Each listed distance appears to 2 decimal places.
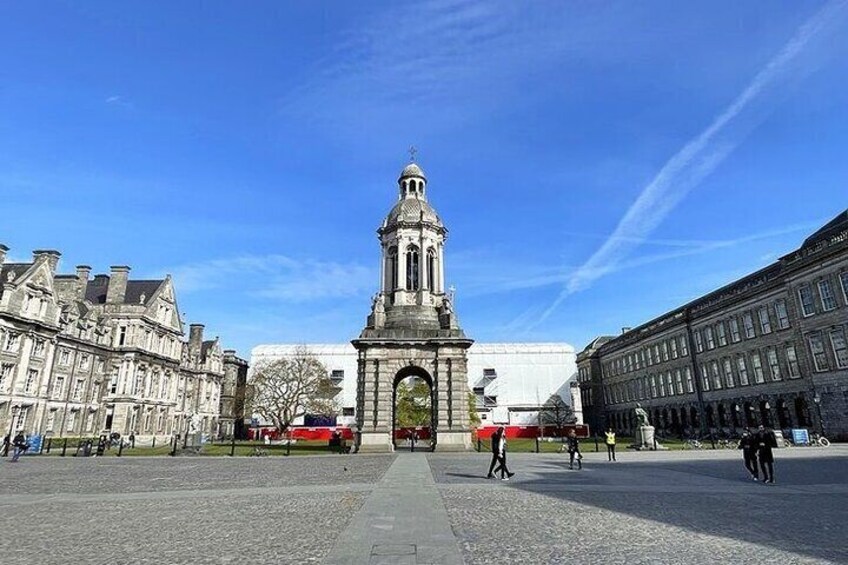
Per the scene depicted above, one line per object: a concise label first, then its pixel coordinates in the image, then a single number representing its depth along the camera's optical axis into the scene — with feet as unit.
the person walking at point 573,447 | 71.87
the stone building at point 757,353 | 135.64
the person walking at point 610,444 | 89.57
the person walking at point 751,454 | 55.62
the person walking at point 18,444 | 95.04
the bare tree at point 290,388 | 224.12
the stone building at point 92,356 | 155.53
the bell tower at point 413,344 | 112.16
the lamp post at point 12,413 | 149.36
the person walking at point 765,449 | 52.44
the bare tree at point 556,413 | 267.18
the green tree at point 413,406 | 212.23
